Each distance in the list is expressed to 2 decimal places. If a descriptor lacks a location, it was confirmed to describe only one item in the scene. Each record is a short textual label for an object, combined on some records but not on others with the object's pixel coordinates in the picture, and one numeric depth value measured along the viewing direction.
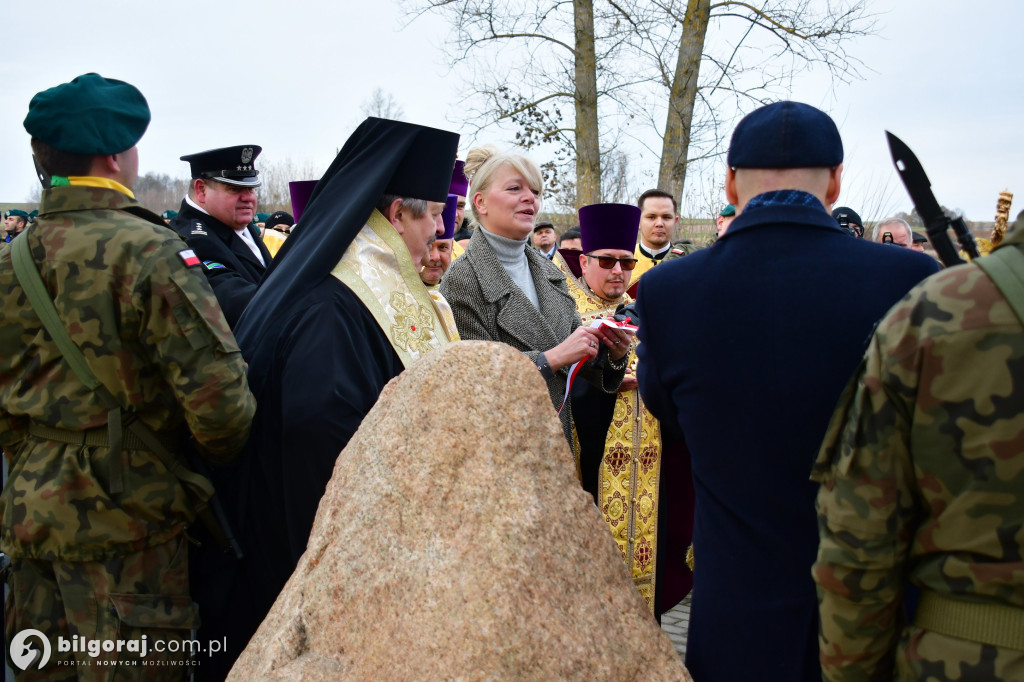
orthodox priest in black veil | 2.47
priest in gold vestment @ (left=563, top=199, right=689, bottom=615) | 3.70
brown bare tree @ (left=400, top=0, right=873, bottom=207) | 11.77
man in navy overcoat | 1.83
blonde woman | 3.43
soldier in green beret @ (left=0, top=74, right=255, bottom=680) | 2.42
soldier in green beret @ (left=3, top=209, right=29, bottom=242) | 9.67
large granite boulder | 1.64
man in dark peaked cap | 4.58
